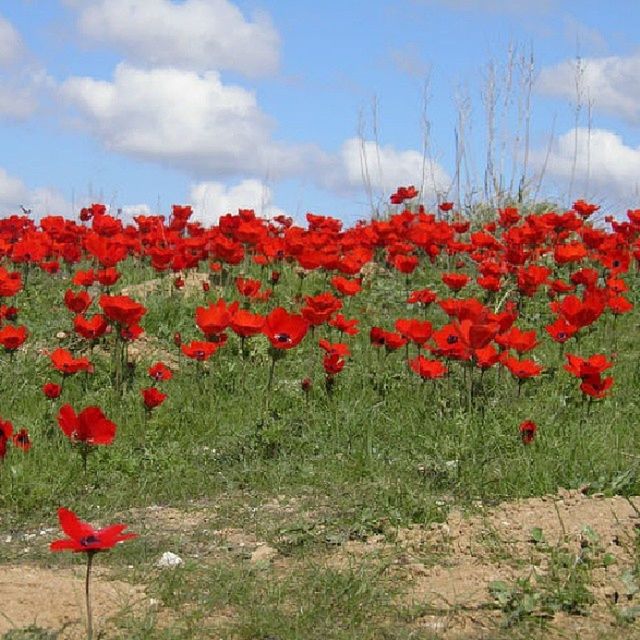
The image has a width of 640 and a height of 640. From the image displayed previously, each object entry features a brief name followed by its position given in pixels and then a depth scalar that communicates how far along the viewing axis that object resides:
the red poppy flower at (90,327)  6.13
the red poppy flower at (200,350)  6.18
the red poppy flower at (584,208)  9.51
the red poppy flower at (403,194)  10.92
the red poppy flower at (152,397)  5.57
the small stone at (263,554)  4.31
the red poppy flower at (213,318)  5.99
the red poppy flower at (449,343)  5.75
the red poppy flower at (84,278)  7.22
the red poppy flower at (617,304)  6.99
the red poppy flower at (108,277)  6.95
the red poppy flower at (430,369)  5.84
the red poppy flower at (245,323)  5.89
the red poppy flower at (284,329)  5.48
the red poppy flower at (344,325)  6.41
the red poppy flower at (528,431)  5.14
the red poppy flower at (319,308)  5.98
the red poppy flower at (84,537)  2.88
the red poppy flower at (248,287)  7.47
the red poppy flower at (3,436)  4.41
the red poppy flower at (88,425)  4.47
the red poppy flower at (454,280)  7.08
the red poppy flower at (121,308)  5.74
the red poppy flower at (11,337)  6.14
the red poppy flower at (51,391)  5.76
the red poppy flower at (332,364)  6.01
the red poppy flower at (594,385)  5.38
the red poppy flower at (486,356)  5.56
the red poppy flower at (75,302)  6.68
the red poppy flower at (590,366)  5.33
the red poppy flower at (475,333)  5.25
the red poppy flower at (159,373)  6.12
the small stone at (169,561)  4.27
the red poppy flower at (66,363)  5.84
